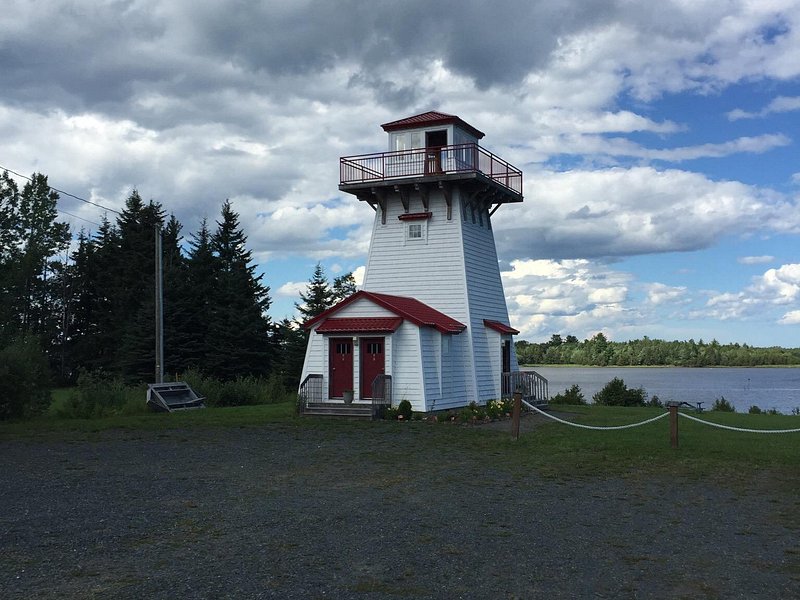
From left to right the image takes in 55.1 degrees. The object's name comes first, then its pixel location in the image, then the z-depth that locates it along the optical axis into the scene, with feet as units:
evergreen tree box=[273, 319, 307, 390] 156.15
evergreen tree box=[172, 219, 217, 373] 158.10
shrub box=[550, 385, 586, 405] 118.31
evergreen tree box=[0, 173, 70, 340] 164.04
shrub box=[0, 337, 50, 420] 79.30
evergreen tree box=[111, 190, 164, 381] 162.00
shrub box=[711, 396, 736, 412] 120.67
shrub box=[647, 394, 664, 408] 125.88
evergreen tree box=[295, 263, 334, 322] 183.21
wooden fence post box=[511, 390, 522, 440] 60.44
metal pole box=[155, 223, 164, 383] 99.66
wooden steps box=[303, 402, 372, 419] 81.25
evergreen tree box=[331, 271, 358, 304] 185.88
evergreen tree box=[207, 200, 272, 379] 158.20
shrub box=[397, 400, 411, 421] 79.20
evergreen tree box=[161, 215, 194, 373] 156.76
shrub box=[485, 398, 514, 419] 81.15
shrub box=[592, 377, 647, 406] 125.80
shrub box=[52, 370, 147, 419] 84.79
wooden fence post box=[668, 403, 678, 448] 57.16
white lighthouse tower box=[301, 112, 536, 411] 83.71
